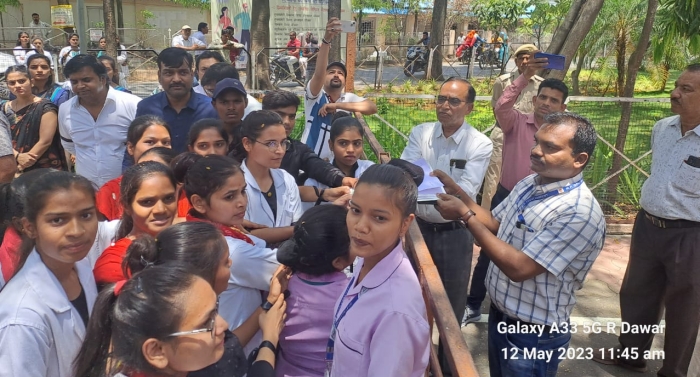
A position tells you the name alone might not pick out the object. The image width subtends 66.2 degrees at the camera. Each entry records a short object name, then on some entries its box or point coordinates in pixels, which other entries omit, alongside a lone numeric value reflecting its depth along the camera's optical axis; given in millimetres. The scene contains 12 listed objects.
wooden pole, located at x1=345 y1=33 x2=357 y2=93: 8016
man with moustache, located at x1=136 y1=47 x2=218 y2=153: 4055
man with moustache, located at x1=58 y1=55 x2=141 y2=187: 4012
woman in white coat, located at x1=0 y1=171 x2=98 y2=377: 1654
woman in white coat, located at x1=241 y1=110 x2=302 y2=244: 2863
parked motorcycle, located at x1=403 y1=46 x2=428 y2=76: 20181
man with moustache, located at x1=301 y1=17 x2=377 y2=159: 4383
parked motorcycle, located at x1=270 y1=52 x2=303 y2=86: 16359
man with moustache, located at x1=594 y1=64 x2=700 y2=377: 3338
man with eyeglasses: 3494
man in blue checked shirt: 2416
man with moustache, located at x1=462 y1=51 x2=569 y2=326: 4004
